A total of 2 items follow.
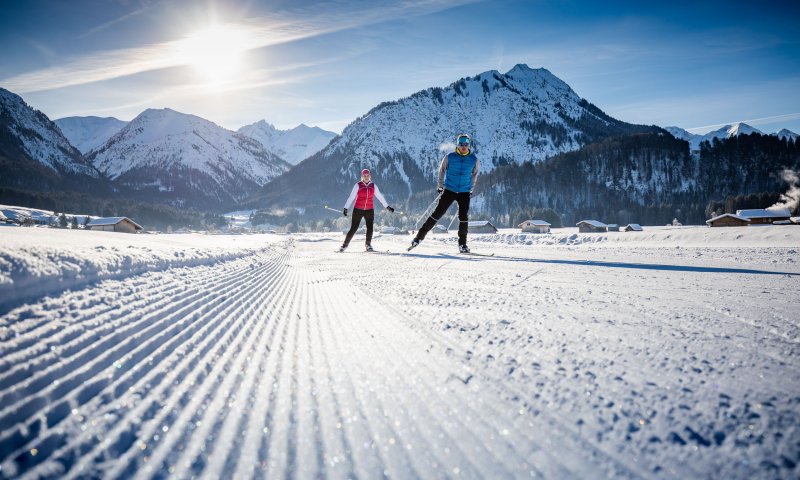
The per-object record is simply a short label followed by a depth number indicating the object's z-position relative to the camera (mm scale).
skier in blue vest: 8305
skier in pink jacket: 12102
